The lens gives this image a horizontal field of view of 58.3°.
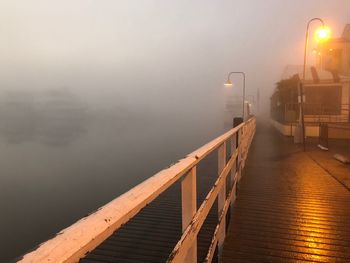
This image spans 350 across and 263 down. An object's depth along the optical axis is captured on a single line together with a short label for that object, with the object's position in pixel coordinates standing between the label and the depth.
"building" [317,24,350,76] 43.88
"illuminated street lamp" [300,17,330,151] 17.39
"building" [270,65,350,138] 28.47
